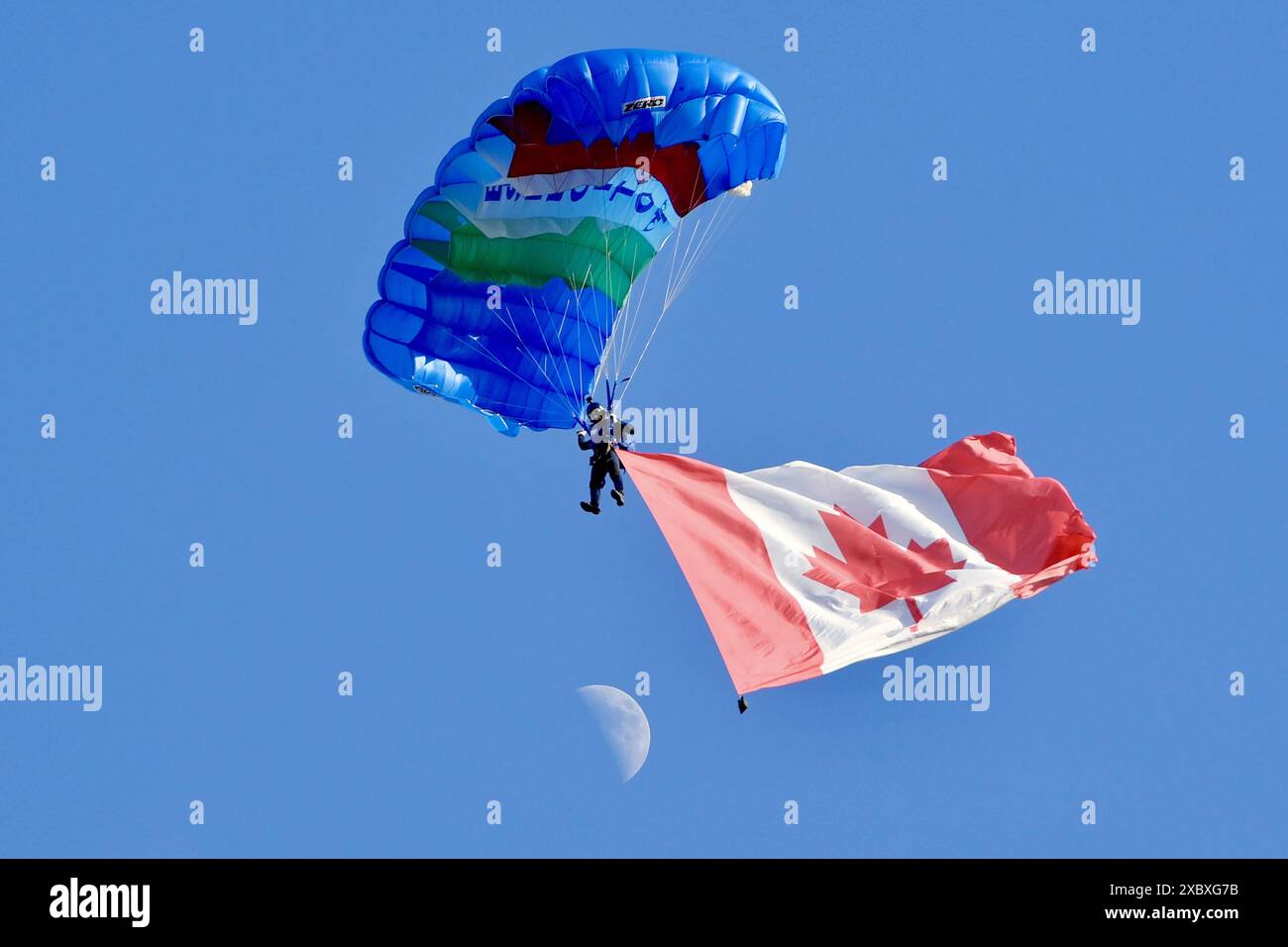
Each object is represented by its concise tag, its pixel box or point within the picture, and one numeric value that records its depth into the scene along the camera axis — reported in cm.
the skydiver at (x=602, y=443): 1883
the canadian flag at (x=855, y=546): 1864
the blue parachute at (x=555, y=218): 1873
